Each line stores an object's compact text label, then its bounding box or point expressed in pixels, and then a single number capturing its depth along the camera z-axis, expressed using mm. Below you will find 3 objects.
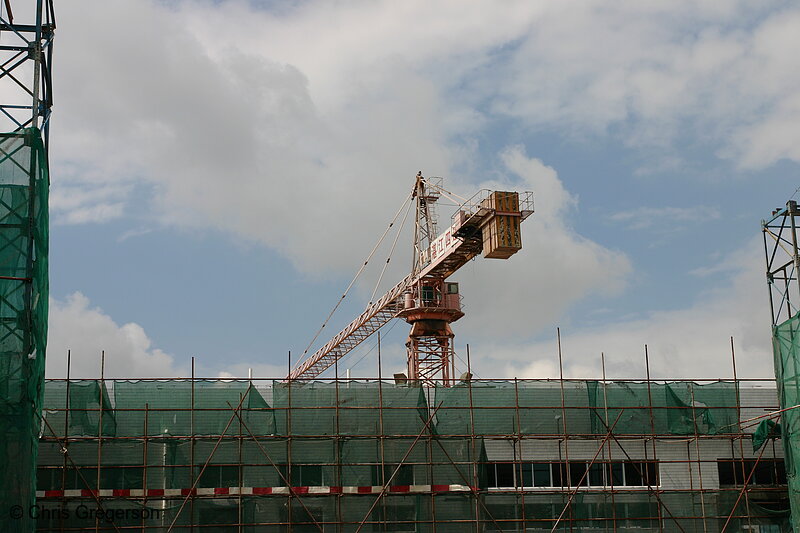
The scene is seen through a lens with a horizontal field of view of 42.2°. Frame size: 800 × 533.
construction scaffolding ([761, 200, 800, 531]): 30094
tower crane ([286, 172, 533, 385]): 49781
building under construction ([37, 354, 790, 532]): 29672
